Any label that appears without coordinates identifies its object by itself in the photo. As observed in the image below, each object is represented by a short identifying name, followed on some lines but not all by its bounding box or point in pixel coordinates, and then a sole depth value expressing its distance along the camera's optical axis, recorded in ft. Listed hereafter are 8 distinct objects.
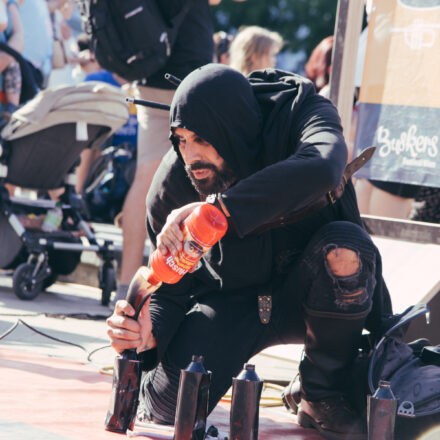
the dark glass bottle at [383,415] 12.15
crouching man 14.74
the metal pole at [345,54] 23.99
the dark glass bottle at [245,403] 12.68
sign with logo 22.11
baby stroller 30.44
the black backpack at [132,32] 25.67
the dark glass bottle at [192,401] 12.72
